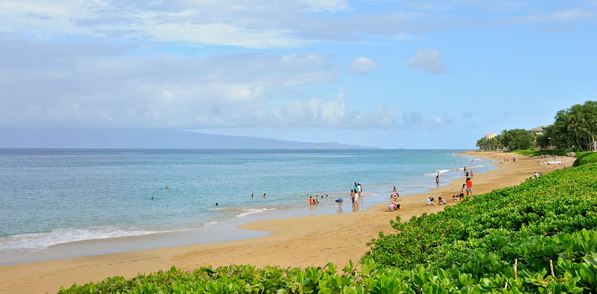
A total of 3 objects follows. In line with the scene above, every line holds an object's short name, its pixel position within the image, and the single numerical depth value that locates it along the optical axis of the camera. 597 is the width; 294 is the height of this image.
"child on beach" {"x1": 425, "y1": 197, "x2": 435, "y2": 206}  31.67
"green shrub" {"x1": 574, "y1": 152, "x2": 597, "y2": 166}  40.12
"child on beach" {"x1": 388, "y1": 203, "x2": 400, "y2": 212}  29.77
